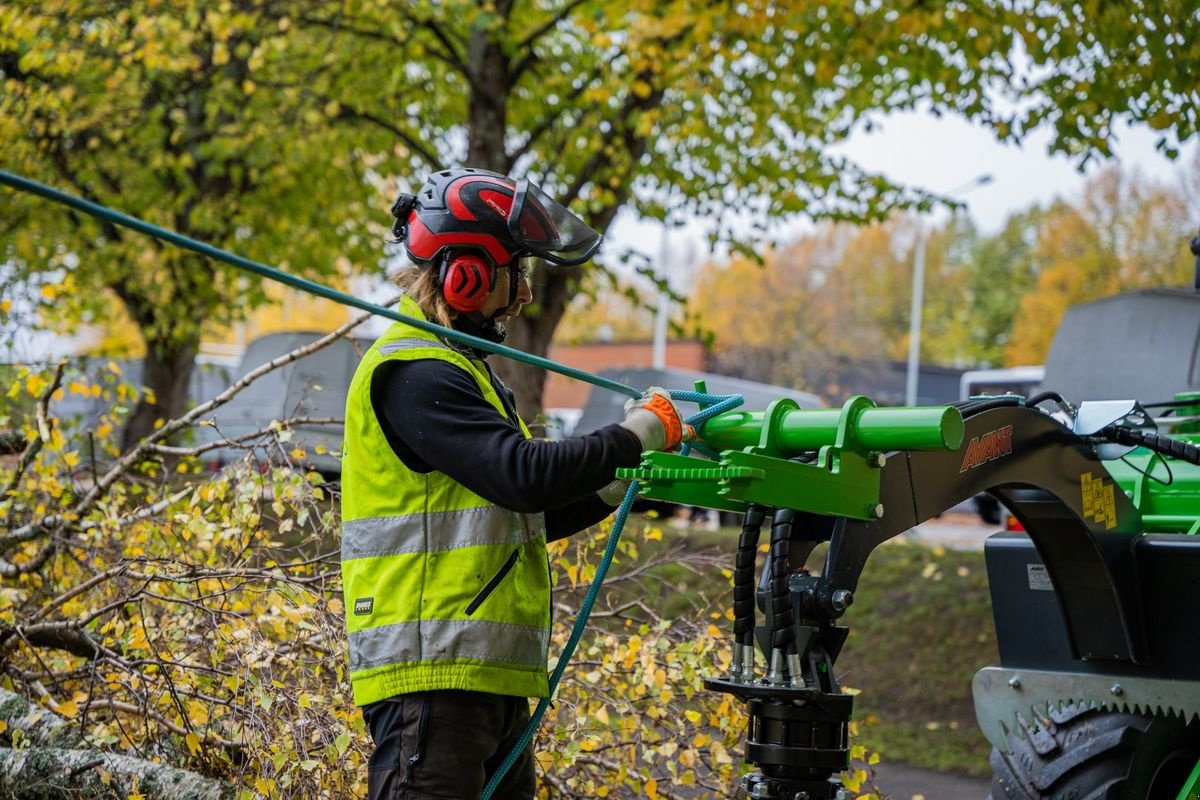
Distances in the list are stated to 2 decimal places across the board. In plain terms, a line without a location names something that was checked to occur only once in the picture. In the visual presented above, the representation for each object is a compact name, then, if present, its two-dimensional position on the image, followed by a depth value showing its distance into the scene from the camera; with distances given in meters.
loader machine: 2.58
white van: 27.89
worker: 2.64
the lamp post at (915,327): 42.22
